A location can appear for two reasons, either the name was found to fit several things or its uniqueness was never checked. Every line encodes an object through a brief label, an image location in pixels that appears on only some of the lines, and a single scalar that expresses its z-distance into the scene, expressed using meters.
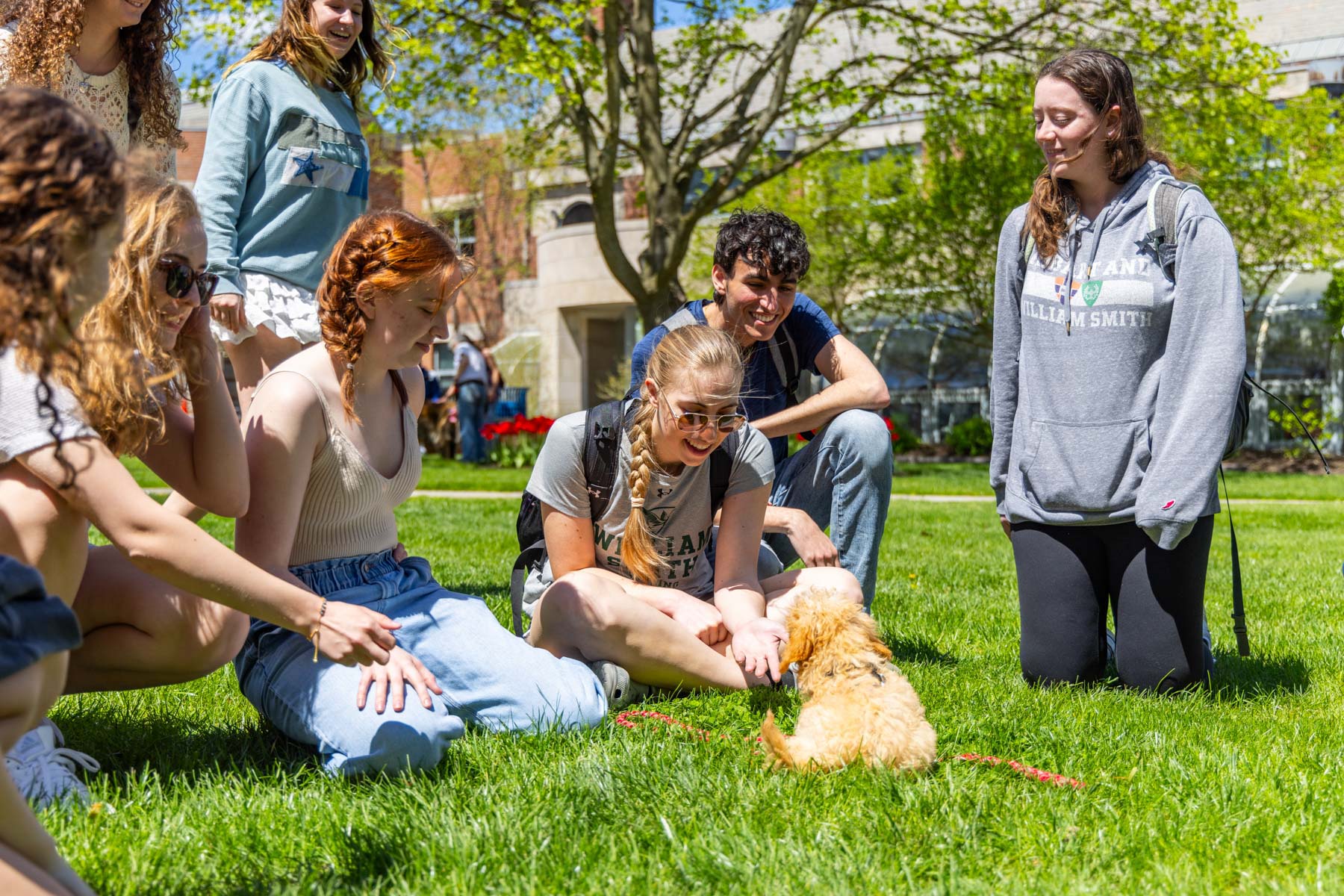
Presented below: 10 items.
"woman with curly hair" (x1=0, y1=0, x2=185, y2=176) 3.72
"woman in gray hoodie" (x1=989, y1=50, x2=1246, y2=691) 3.93
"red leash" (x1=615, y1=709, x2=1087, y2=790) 3.01
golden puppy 3.01
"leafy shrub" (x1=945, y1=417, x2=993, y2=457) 21.27
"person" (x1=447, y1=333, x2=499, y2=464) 18.04
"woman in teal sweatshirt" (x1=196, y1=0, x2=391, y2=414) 4.28
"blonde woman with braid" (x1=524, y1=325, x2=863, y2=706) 3.63
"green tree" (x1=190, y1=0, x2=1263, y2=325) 13.89
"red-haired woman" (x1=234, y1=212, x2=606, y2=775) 3.00
